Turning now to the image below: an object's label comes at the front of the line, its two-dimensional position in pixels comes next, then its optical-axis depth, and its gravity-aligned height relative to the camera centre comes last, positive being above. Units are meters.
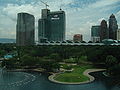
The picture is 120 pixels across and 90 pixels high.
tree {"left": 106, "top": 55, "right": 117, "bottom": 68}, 71.24 -8.54
